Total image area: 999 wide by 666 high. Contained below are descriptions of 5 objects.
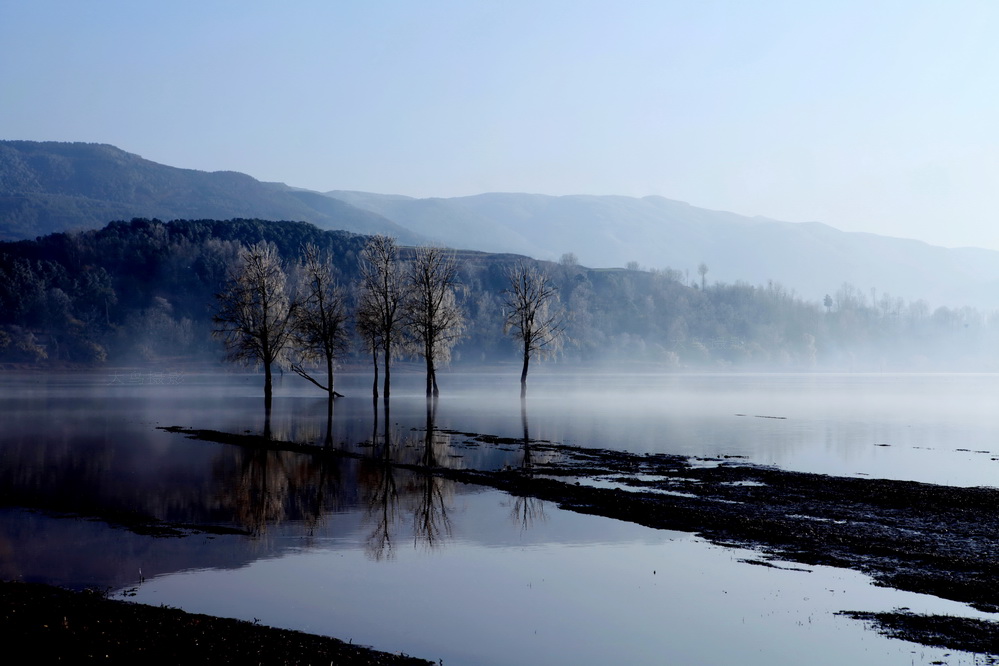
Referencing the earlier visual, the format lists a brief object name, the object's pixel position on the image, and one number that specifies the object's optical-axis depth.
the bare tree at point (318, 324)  75.62
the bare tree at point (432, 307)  76.56
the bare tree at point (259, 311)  68.44
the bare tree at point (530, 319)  87.81
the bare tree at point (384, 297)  74.19
